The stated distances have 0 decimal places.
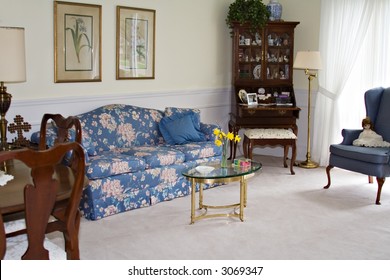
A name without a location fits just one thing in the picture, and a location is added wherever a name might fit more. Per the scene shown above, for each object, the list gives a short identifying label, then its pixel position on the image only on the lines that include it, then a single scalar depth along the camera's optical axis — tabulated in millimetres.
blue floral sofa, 4359
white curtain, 6000
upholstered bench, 5977
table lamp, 3137
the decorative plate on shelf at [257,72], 6625
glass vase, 4418
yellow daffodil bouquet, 4363
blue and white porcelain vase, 6512
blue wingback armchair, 4832
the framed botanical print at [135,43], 5414
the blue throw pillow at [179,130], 5410
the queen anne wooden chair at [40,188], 1861
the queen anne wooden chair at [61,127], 2930
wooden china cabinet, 6477
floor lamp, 6035
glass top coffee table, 4110
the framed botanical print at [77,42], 4867
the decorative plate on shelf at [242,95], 6437
